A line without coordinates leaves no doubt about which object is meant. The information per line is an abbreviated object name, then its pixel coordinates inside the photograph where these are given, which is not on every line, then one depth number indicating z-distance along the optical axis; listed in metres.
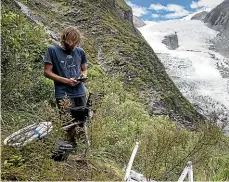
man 2.54
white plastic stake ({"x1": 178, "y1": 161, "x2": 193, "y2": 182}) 2.33
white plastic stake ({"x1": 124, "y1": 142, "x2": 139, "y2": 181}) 2.13
